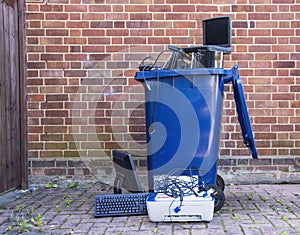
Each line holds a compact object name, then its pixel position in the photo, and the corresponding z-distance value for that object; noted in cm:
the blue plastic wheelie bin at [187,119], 379
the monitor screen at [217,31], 412
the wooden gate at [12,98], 451
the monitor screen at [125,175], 396
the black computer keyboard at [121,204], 361
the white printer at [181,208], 334
